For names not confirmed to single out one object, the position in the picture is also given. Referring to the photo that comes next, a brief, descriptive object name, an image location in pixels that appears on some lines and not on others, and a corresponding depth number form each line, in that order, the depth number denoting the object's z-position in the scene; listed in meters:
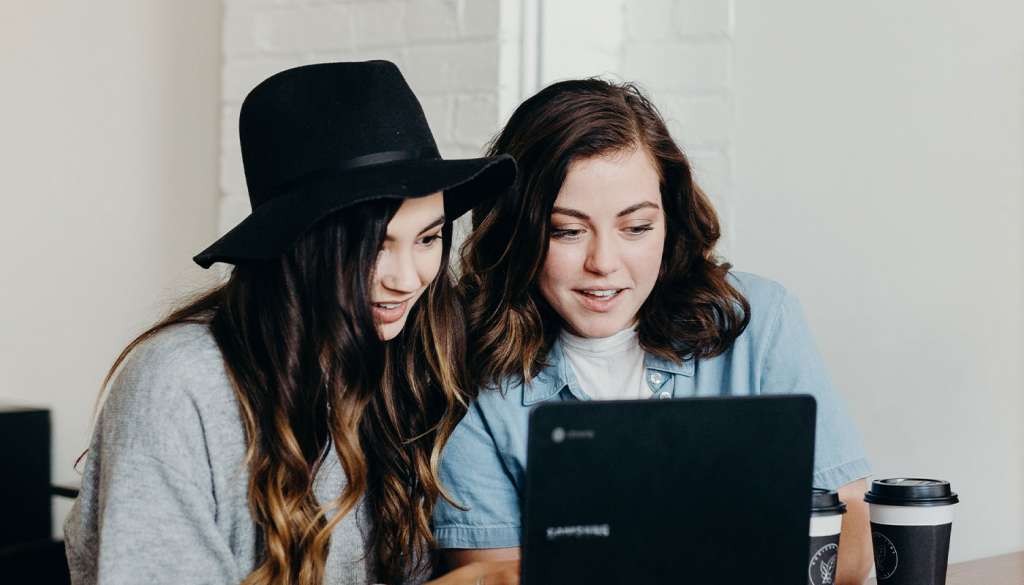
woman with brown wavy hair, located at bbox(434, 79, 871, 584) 1.53
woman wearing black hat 1.21
